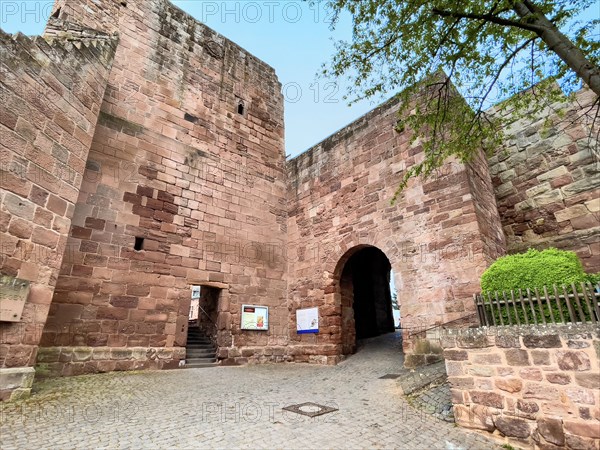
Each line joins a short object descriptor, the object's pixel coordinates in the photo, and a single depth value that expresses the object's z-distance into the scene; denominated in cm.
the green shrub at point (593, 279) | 320
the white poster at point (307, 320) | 857
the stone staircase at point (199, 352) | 745
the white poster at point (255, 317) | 840
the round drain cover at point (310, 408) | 409
